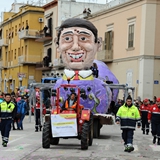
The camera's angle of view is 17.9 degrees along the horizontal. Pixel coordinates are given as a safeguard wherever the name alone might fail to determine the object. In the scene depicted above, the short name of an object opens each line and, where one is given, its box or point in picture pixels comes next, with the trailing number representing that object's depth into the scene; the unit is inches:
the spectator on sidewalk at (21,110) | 958.4
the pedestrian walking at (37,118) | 901.6
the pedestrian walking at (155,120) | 725.9
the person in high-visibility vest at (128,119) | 603.9
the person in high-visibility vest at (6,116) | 642.8
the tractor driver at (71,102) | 627.7
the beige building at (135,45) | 1331.2
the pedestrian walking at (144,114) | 916.4
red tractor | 598.1
